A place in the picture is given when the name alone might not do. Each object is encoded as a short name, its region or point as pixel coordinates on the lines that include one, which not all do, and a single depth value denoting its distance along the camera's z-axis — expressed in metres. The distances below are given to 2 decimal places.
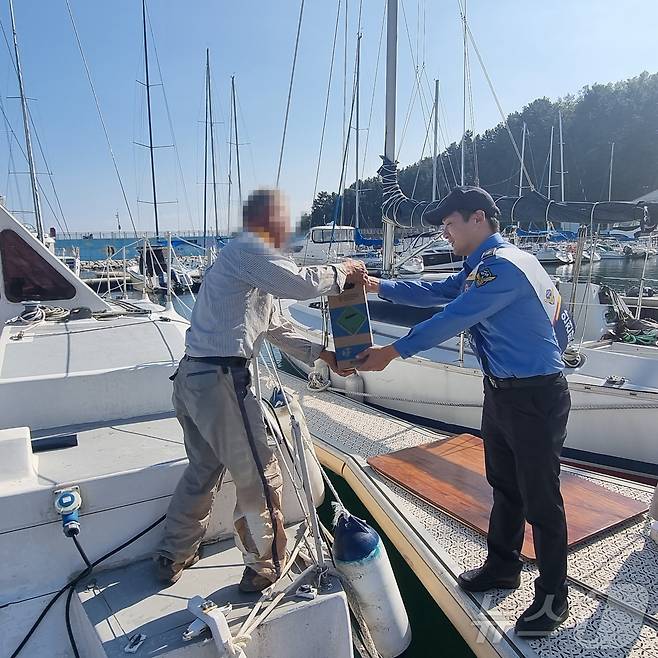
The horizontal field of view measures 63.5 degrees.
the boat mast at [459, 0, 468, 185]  9.58
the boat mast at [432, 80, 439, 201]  17.06
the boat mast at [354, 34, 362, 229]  10.25
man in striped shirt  2.21
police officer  2.22
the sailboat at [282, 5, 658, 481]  5.33
